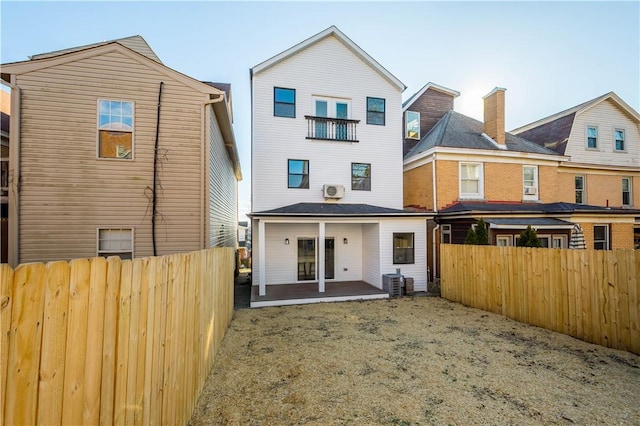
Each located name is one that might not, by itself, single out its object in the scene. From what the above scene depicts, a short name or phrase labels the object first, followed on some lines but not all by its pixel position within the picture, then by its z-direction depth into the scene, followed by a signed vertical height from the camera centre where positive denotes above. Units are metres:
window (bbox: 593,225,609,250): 12.80 -0.78
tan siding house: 7.38 +1.81
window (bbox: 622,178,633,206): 16.28 +1.52
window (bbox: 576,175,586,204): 15.62 +1.63
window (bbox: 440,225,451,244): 12.66 -0.64
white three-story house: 11.02 +2.22
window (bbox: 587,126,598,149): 15.92 +4.58
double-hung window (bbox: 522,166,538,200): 14.05 +1.85
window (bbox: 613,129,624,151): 16.31 +4.61
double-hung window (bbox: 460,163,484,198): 13.40 +1.86
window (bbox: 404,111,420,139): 16.22 +5.45
